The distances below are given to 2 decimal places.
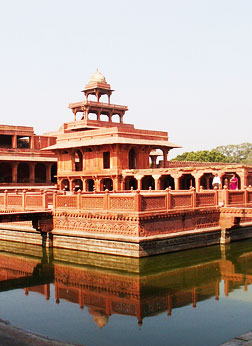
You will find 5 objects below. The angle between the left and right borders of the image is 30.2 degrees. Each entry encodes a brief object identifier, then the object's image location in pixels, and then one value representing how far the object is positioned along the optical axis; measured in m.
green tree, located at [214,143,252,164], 87.06
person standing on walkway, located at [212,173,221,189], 27.40
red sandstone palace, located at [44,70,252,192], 30.00
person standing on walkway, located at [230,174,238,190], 25.12
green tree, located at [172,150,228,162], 66.12
